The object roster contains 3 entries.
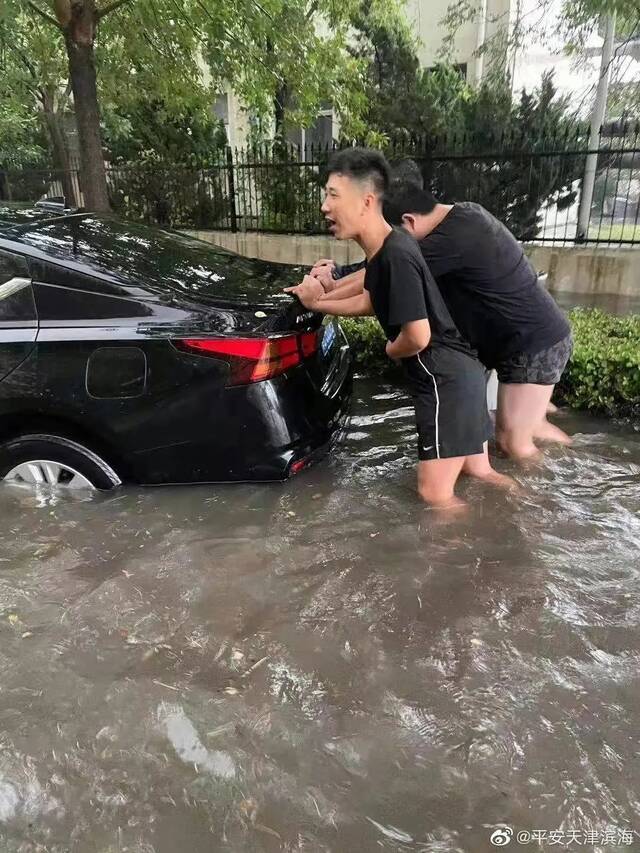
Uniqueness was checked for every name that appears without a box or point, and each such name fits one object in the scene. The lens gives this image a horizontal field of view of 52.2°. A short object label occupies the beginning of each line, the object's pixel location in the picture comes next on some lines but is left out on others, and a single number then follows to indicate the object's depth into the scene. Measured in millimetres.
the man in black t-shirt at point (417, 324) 2822
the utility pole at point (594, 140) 7777
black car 3056
